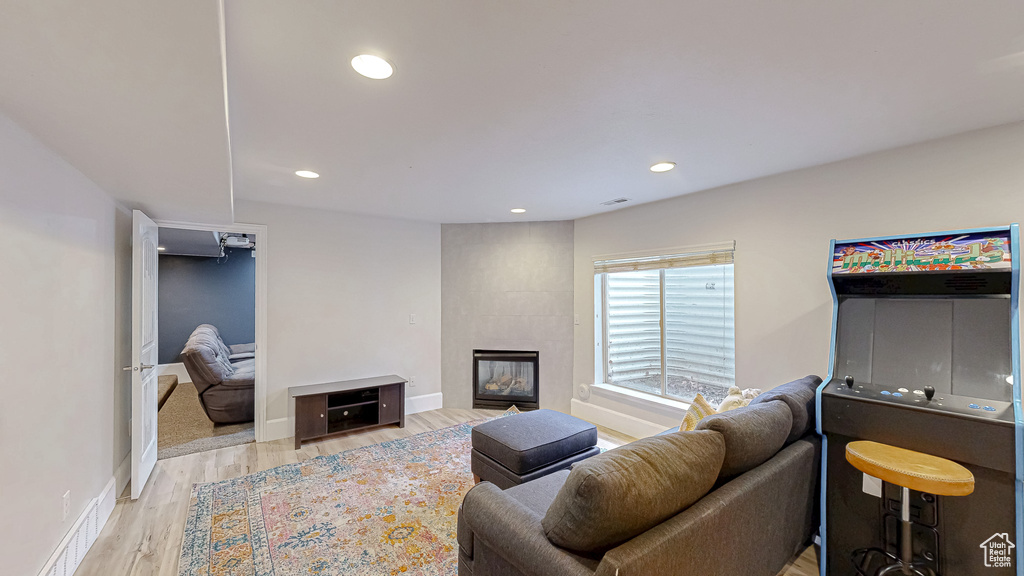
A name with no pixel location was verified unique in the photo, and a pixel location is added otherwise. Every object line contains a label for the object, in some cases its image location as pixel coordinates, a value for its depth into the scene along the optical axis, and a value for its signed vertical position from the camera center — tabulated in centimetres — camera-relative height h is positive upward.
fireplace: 475 -112
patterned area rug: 209 -143
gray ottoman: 251 -105
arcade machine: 167 -52
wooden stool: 152 -74
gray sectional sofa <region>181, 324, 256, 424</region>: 417 -105
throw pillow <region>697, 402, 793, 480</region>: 154 -60
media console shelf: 370 -116
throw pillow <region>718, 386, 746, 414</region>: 238 -70
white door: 271 -46
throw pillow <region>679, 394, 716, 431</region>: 223 -72
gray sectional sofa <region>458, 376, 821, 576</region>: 117 -76
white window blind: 329 +25
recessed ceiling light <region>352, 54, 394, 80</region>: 147 +83
